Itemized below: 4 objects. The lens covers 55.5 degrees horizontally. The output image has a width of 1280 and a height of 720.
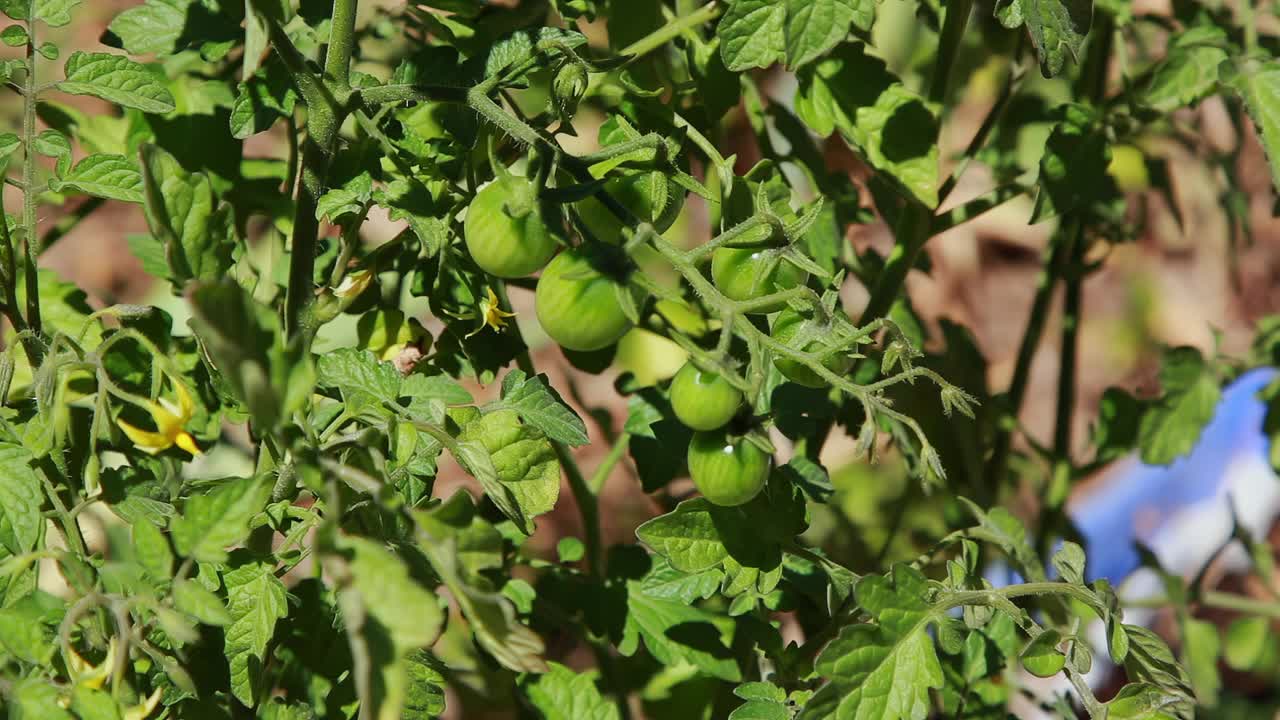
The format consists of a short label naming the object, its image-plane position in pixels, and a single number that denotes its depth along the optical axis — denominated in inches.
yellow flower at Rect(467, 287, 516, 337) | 38.5
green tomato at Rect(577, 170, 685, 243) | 32.3
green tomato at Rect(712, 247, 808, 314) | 32.5
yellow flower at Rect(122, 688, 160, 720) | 34.7
